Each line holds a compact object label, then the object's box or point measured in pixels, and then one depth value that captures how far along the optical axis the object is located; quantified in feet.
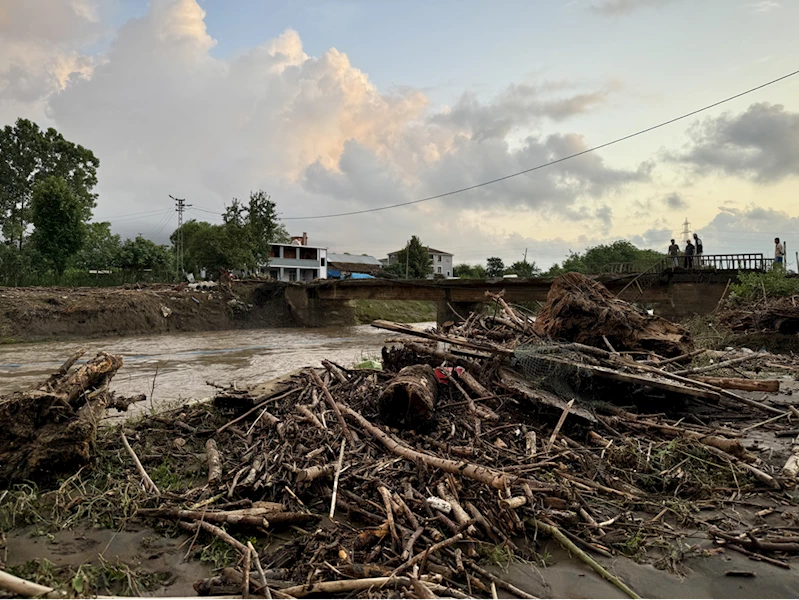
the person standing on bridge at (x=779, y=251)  65.26
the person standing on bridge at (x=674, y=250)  81.84
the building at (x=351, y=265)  282.83
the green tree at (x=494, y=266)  267.39
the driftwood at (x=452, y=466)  13.24
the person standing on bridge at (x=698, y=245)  80.03
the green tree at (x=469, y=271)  301.63
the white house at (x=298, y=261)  245.24
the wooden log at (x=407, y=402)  18.12
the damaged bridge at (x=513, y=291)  72.23
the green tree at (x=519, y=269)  246.60
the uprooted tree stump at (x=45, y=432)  15.72
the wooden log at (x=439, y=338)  22.06
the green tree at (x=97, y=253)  184.34
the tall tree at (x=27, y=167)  171.01
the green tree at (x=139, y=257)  179.01
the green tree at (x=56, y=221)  127.03
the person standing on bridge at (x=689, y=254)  76.95
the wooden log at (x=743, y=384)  21.35
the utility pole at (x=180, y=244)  184.41
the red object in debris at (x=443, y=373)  21.80
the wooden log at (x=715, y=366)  22.85
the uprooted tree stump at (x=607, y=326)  25.68
